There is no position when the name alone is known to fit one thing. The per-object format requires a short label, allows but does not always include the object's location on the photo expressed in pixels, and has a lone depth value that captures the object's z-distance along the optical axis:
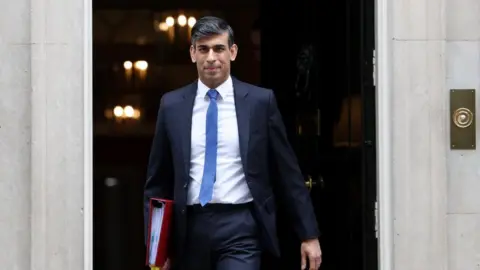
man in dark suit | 8.67
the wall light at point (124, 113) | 18.95
